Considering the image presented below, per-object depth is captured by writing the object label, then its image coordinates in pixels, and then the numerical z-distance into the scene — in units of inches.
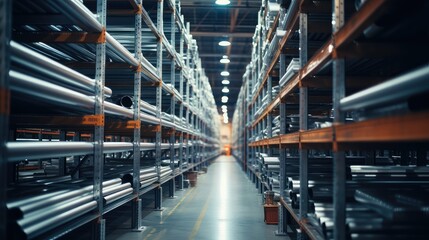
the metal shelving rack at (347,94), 87.3
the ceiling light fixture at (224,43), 795.4
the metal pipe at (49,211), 113.7
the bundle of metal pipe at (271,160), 307.6
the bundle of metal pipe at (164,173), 327.1
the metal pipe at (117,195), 186.9
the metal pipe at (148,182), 264.7
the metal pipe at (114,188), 189.9
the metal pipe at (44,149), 104.1
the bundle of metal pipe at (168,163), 399.0
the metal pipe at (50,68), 107.2
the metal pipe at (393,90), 71.1
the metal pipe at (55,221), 112.1
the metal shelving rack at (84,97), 115.4
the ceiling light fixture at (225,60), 944.3
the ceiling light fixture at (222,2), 558.4
